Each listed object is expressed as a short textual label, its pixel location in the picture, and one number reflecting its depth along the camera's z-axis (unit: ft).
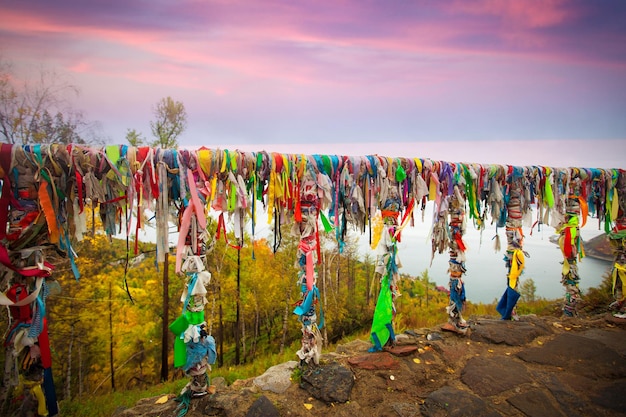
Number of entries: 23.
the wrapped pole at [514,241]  18.20
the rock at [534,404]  11.16
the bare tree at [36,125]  28.55
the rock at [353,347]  15.94
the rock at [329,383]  12.16
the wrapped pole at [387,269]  15.40
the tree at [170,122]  42.70
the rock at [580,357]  14.03
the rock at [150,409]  11.32
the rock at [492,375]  12.89
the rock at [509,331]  17.39
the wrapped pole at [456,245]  17.10
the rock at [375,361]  14.15
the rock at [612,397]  11.39
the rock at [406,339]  16.44
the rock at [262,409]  10.96
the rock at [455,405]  11.17
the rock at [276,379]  12.62
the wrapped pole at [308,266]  13.26
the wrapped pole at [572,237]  20.18
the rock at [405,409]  11.34
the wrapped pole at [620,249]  20.52
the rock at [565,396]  11.25
